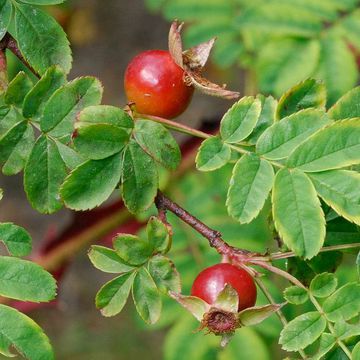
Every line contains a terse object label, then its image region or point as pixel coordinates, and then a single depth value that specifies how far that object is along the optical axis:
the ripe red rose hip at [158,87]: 0.39
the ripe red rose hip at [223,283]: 0.38
